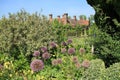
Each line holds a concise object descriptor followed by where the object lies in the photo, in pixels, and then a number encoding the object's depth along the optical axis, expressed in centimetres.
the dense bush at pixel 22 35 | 525
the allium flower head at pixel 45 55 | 428
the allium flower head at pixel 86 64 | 379
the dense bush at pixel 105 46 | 488
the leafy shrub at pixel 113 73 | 325
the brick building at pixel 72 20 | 3275
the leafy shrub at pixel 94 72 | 335
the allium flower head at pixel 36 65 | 357
